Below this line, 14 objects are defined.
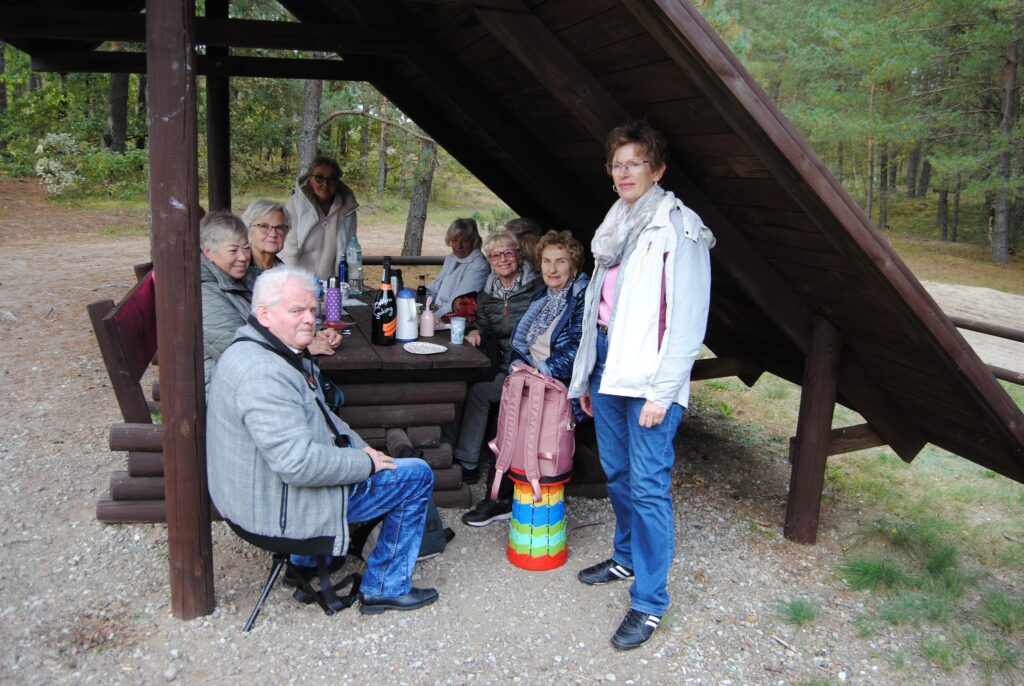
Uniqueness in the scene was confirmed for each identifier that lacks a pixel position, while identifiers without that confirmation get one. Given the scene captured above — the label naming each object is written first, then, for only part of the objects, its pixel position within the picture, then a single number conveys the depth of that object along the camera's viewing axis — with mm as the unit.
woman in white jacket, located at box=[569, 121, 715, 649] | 3115
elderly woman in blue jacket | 4102
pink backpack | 3801
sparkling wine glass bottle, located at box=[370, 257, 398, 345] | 4457
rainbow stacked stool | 3834
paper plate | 4375
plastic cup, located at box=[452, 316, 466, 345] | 4648
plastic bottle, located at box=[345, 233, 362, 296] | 6176
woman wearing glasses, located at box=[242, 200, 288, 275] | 4480
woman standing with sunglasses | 5938
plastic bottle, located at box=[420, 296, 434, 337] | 4754
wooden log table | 4227
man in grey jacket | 2842
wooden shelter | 2961
